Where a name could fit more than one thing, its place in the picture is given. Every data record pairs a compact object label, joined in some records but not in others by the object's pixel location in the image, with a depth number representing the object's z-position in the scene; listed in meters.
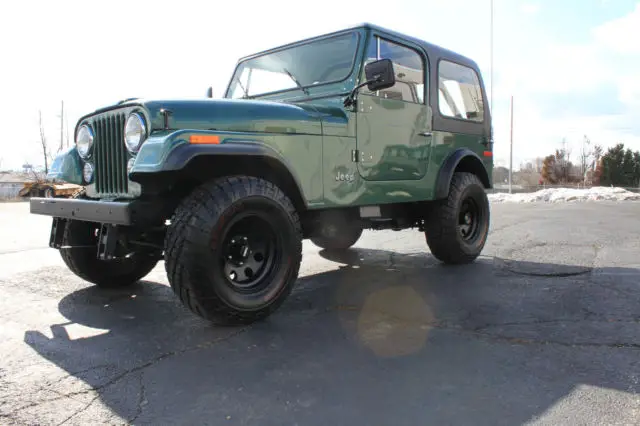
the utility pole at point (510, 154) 30.97
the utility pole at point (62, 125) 41.91
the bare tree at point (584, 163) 55.18
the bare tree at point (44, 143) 42.09
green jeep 3.03
